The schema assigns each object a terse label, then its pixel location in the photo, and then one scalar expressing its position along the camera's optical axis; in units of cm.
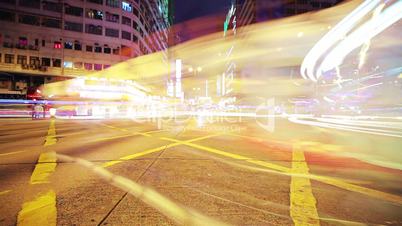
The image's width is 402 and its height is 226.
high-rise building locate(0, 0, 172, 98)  4444
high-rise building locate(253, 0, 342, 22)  7994
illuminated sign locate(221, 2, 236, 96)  13123
